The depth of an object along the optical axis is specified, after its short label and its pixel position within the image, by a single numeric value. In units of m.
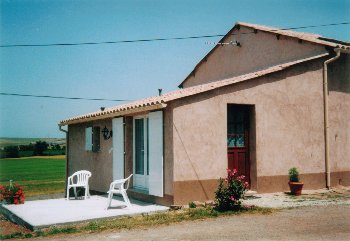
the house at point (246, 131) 9.55
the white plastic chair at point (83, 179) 11.47
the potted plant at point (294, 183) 10.81
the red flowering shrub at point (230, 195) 8.67
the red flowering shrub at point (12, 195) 10.82
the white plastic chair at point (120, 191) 9.34
